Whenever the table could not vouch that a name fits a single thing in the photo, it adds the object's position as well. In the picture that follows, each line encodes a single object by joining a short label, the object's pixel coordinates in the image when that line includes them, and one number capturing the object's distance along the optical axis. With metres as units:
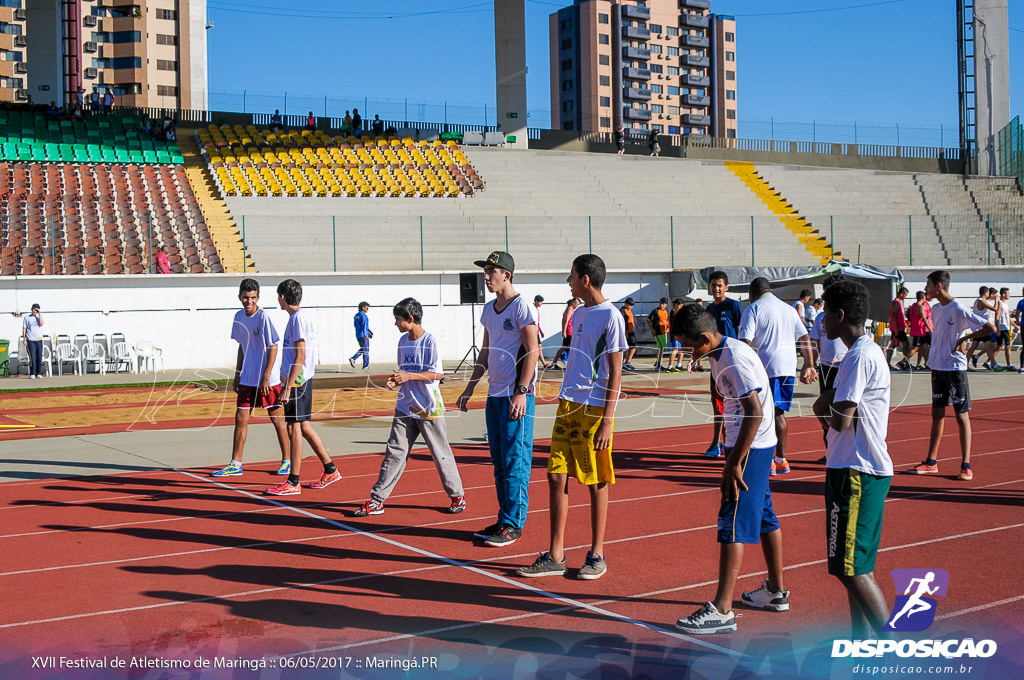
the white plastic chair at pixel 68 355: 24.42
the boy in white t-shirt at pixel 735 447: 4.95
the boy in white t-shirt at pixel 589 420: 6.07
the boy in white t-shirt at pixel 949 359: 9.20
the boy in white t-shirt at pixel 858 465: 4.45
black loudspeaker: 23.23
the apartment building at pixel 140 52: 90.25
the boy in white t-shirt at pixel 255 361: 9.57
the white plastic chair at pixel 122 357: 24.88
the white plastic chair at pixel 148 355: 25.05
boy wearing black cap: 6.95
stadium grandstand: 28.91
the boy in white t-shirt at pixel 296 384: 8.98
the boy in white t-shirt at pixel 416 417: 7.96
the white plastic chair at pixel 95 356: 24.70
